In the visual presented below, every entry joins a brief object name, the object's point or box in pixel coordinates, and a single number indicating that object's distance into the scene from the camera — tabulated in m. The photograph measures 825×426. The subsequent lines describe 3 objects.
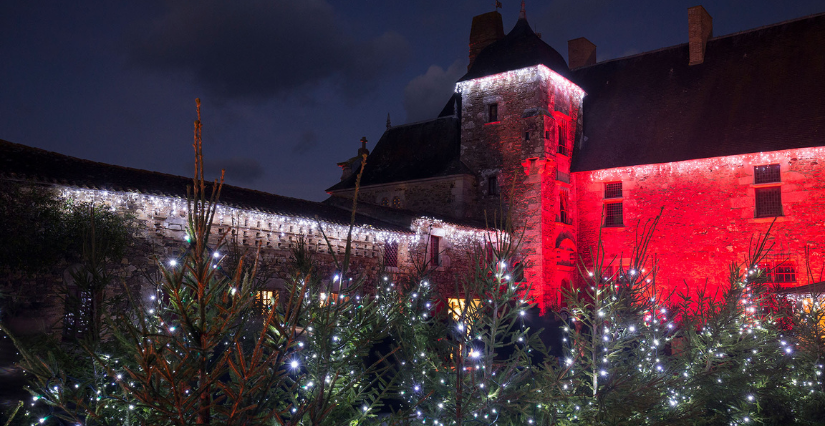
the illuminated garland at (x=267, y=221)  10.05
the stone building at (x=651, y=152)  16.20
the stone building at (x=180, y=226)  9.16
